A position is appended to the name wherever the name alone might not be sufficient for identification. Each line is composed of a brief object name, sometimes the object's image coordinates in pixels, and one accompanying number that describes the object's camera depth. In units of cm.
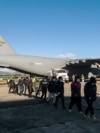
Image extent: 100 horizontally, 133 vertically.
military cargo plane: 1862
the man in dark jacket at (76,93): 634
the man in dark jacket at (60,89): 726
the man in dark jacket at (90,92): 564
